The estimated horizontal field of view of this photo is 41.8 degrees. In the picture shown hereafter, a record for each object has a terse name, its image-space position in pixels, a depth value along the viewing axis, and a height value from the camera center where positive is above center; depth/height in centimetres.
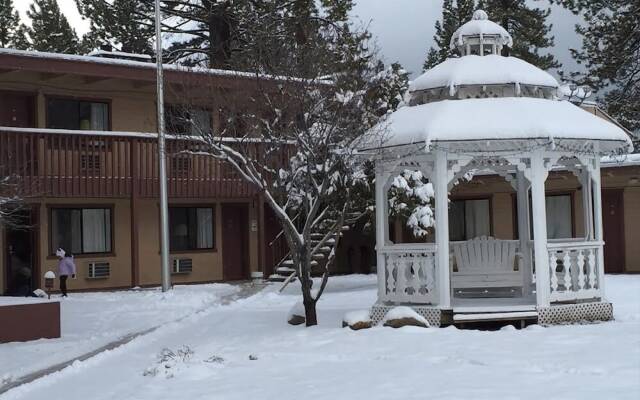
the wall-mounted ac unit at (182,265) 2520 -90
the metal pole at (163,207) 2122 +75
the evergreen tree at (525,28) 3434 +833
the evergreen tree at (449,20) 3644 +921
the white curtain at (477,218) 2709 +33
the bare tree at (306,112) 1366 +230
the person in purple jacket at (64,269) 2153 -78
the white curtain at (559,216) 2562 +31
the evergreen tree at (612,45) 2442 +541
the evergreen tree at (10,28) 3850 +991
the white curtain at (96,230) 2408 +23
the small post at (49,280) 1982 -97
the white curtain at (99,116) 2436 +354
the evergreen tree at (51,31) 3684 +936
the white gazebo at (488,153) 1247 +115
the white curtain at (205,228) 2614 +23
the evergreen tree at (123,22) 3058 +801
